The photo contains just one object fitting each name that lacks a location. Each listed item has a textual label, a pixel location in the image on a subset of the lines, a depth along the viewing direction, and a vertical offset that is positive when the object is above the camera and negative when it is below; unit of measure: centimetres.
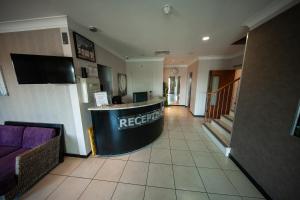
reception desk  217 -90
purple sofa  140 -114
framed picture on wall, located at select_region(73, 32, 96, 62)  202 +76
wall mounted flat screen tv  165 +26
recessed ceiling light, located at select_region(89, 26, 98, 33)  209 +111
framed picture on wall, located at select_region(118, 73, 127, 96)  428 +0
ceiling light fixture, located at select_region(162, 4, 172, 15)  150 +107
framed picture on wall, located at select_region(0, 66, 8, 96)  213 -5
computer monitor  310 -37
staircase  259 -123
